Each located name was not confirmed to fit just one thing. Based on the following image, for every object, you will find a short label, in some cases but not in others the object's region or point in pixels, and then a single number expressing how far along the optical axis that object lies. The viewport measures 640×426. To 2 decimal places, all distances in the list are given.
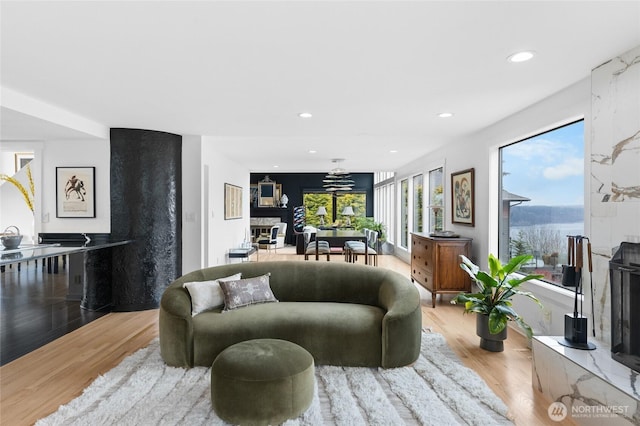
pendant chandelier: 11.80
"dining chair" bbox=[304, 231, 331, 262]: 7.73
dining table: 7.25
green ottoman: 2.10
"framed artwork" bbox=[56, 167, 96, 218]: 4.74
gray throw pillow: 3.26
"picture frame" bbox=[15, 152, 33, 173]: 6.98
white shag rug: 2.21
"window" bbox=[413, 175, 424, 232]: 7.86
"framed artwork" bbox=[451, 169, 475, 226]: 5.02
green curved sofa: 2.91
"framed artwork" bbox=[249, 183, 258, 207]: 12.32
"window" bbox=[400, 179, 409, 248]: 8.91
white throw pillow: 3.19
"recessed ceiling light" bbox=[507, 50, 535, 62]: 2.39
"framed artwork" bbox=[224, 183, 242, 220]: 6.91
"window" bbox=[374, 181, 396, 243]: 10.53
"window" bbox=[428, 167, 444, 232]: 6.47
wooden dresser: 4.80
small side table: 6.95
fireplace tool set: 2.48
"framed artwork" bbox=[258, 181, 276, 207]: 12.30
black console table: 4.22
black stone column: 4.68
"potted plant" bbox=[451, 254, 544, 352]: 3.21
